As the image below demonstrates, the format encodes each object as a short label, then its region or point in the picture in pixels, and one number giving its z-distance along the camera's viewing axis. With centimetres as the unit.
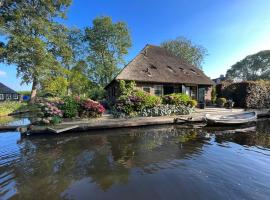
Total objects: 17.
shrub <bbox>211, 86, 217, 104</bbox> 2485
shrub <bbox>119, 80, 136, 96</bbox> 1676
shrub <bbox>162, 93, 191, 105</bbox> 1653
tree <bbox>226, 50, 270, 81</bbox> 5344
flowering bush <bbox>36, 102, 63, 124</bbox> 1130
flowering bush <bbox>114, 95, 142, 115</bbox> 1430
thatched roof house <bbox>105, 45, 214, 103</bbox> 1911
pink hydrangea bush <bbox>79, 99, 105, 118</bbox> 1297
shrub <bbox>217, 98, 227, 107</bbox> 2240
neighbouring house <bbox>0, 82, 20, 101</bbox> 4484
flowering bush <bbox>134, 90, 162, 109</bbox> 1477
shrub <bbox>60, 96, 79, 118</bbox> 1245
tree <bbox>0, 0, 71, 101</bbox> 2166
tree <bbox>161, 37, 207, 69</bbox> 3766
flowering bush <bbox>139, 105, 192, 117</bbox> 1494
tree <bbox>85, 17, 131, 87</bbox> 3388
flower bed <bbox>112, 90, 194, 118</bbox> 1435
